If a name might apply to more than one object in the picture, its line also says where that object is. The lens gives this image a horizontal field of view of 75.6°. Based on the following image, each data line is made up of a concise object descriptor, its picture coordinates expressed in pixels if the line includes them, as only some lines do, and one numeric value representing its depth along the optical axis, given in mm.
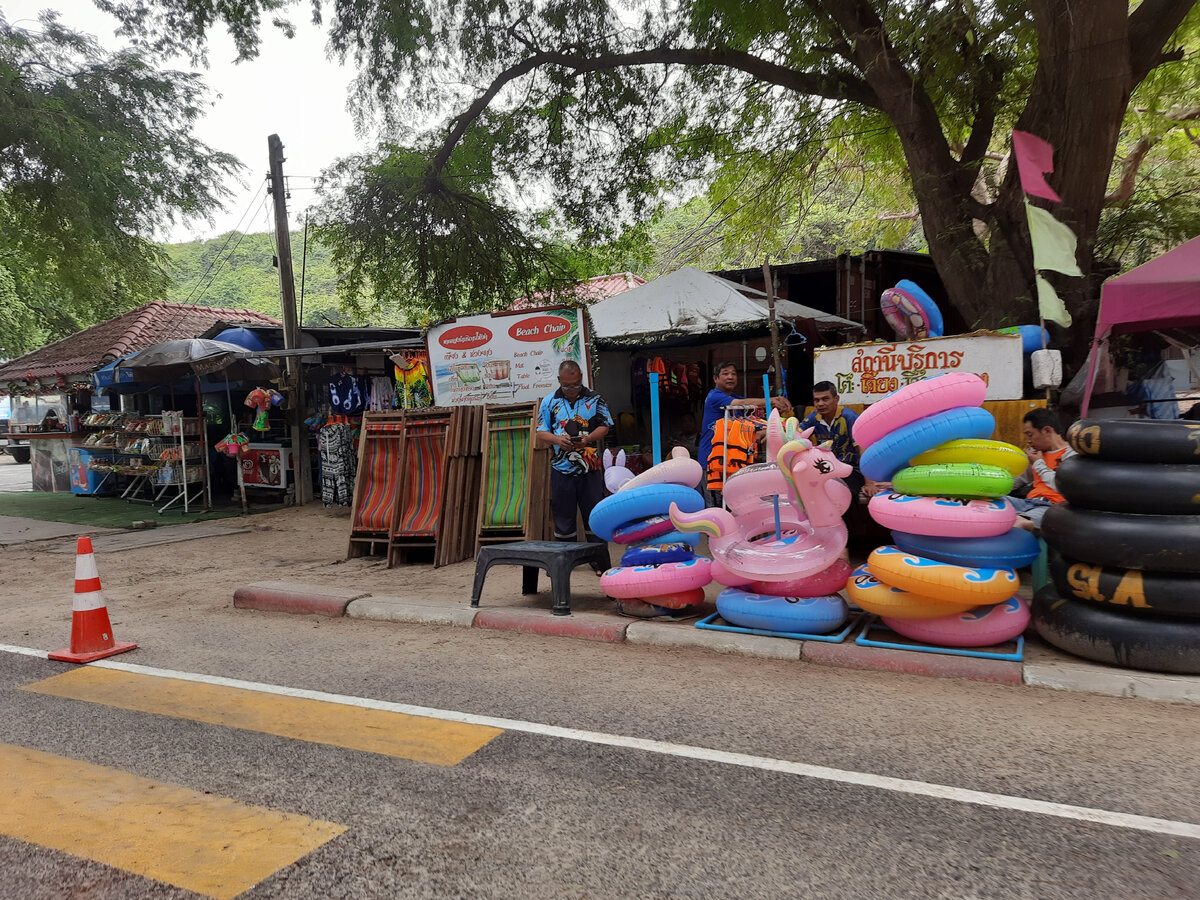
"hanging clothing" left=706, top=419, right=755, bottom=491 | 7395
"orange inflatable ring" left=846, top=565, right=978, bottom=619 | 4828
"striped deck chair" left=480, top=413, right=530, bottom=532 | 8625
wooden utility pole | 14016
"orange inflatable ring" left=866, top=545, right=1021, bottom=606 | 4645
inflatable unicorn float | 5180
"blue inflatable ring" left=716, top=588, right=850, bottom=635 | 5273
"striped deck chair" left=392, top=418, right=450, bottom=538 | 9164
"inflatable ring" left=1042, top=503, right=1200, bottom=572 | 4297
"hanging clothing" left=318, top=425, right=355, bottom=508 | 13375
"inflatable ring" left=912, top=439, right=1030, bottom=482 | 4975
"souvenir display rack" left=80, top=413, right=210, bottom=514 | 14680
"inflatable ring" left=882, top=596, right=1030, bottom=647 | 4844
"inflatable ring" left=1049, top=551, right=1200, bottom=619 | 4305
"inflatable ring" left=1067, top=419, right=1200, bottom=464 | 4445
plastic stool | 6137
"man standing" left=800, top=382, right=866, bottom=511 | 6895
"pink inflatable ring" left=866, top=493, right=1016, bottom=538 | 4688
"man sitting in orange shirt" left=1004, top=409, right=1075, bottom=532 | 5641
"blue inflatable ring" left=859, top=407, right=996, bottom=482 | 4871
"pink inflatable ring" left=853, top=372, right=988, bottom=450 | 4887
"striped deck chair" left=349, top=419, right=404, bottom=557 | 9422
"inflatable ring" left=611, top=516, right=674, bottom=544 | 5992
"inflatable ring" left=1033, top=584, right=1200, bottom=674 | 4344
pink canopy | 6375
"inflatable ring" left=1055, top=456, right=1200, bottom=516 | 4371
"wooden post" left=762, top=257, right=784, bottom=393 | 7922
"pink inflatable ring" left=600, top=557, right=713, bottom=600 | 5820
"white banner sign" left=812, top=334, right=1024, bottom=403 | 6969
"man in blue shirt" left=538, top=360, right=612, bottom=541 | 7559
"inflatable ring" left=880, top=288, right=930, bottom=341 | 7734
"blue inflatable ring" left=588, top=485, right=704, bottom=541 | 5844
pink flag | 7395
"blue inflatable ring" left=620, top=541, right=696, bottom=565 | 5960
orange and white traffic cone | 5664
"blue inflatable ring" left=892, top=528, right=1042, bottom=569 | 4754
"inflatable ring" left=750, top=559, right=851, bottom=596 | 5367
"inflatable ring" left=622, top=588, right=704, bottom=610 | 5957
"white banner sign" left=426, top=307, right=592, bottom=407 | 8961
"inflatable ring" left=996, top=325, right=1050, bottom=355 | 7418
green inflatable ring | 4754
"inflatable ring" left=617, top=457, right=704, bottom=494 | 5980
